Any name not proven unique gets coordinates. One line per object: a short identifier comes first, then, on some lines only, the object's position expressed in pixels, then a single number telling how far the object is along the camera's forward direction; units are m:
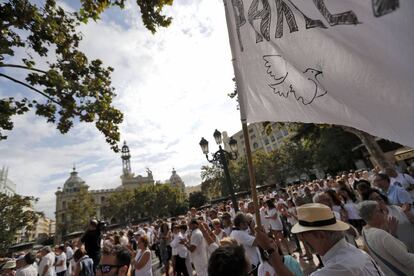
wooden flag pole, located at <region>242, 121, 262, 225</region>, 2.17
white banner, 1.37
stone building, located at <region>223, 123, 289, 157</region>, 80.69
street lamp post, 10.00
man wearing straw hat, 1.77
